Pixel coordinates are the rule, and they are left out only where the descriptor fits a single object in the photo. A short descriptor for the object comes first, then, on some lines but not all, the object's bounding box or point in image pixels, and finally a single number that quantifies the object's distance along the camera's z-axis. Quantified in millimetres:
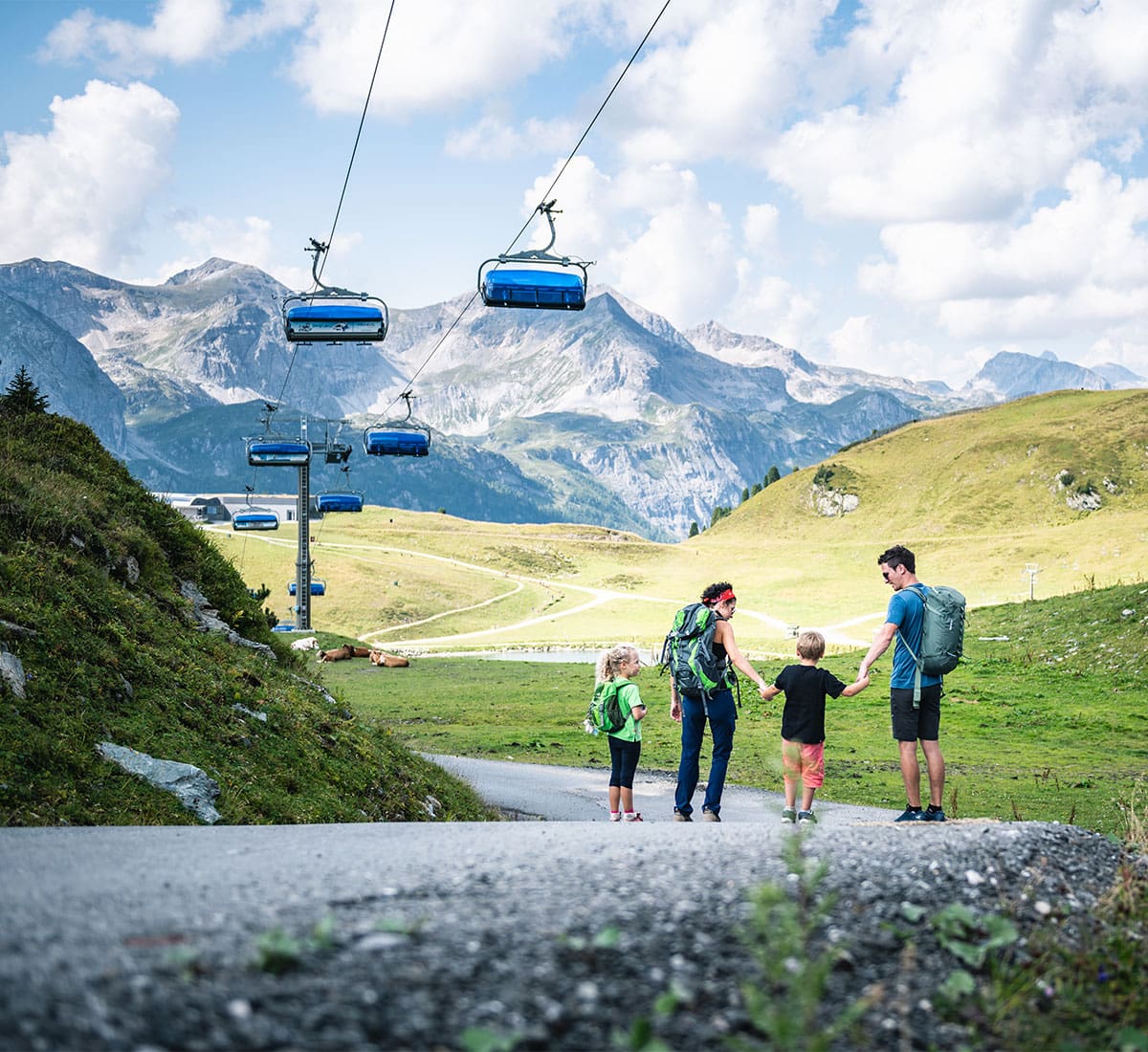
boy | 11977
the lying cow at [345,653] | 51606
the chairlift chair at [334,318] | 27766
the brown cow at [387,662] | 51500
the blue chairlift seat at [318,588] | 69375
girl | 13422
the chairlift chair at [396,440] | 44344
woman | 12672
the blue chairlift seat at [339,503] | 55769
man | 11461
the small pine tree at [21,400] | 20641
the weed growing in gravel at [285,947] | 4367
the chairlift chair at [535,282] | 22047
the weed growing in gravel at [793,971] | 3945
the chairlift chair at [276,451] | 49000
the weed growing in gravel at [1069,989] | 4844
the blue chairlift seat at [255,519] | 69625
